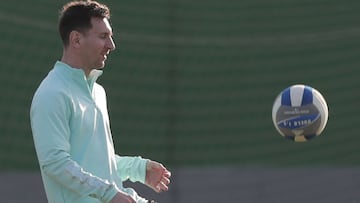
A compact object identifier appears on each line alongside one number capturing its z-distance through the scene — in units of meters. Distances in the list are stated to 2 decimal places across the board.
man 8.81
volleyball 13.54
